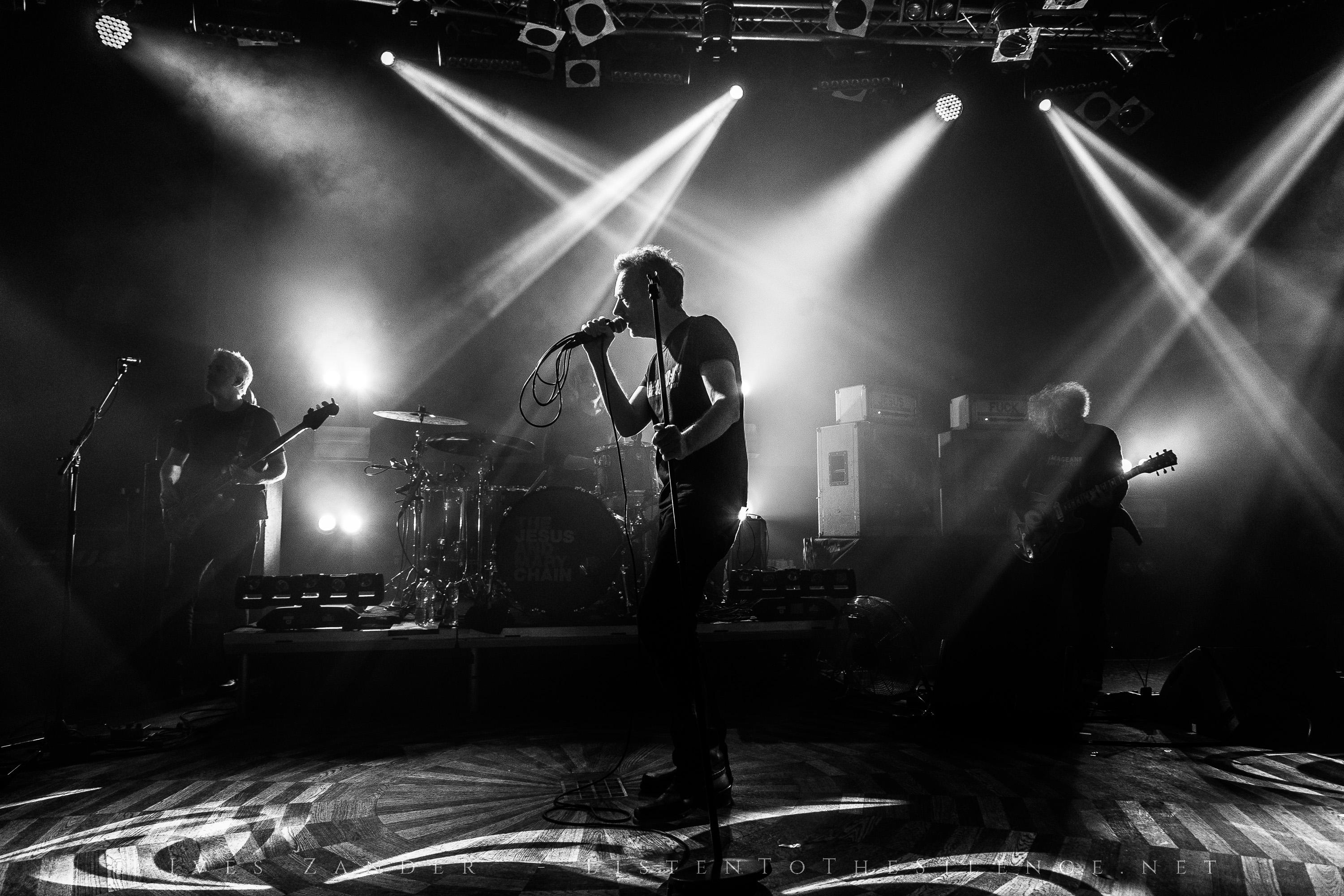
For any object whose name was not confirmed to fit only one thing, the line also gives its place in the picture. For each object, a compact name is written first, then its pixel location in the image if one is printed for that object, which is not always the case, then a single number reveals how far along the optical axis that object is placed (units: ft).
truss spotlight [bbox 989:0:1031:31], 20.93
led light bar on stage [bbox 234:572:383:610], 14.98
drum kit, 16.40
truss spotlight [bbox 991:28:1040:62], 21.59
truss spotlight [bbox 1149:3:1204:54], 21.13
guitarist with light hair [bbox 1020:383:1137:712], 14.62
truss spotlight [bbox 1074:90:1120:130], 25.23
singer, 8.73
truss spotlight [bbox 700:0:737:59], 21.34
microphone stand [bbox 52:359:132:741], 11.85
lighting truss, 21.70
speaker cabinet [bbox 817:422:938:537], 23.40
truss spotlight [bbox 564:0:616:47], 20.98
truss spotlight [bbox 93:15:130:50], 21.98
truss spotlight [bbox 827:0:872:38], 21.12
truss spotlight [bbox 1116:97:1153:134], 24.91
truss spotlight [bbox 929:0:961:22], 21.52
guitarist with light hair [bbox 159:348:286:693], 16.55
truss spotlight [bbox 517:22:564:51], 21.63
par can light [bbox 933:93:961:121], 26.08
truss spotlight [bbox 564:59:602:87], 23.54
